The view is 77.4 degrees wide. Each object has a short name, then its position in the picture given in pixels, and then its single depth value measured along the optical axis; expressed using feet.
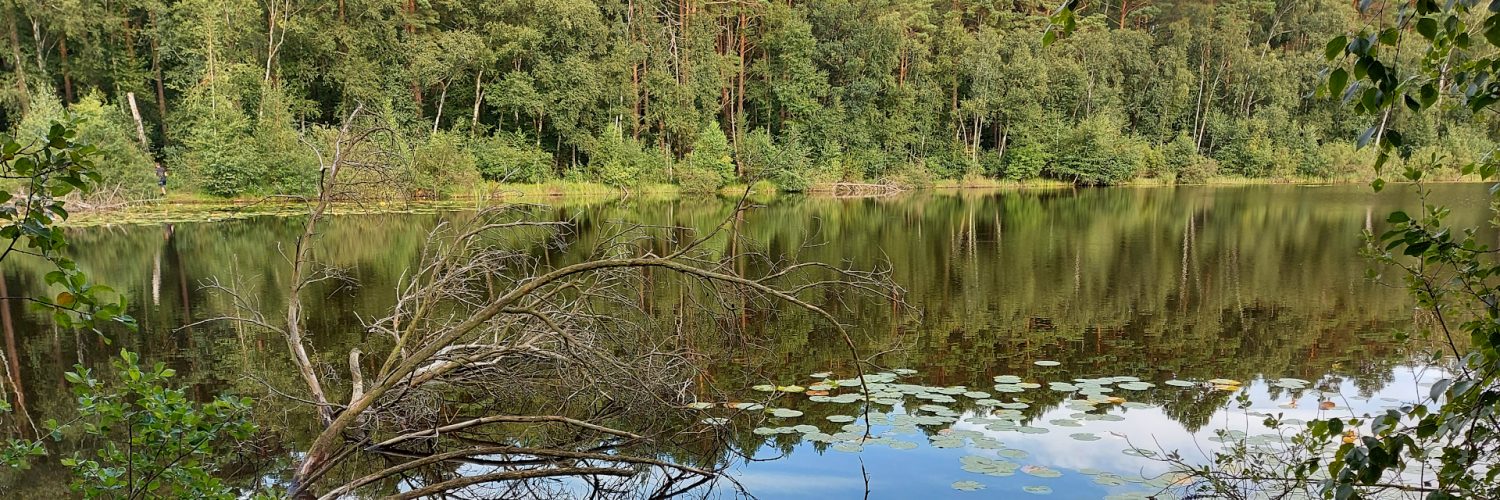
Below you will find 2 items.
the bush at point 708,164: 132.98
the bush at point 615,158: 129.29
